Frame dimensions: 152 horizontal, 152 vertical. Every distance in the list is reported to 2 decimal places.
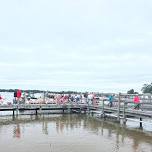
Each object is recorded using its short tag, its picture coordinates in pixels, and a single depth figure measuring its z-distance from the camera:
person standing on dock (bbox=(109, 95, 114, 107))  12.14
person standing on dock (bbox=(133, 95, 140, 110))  10.04
